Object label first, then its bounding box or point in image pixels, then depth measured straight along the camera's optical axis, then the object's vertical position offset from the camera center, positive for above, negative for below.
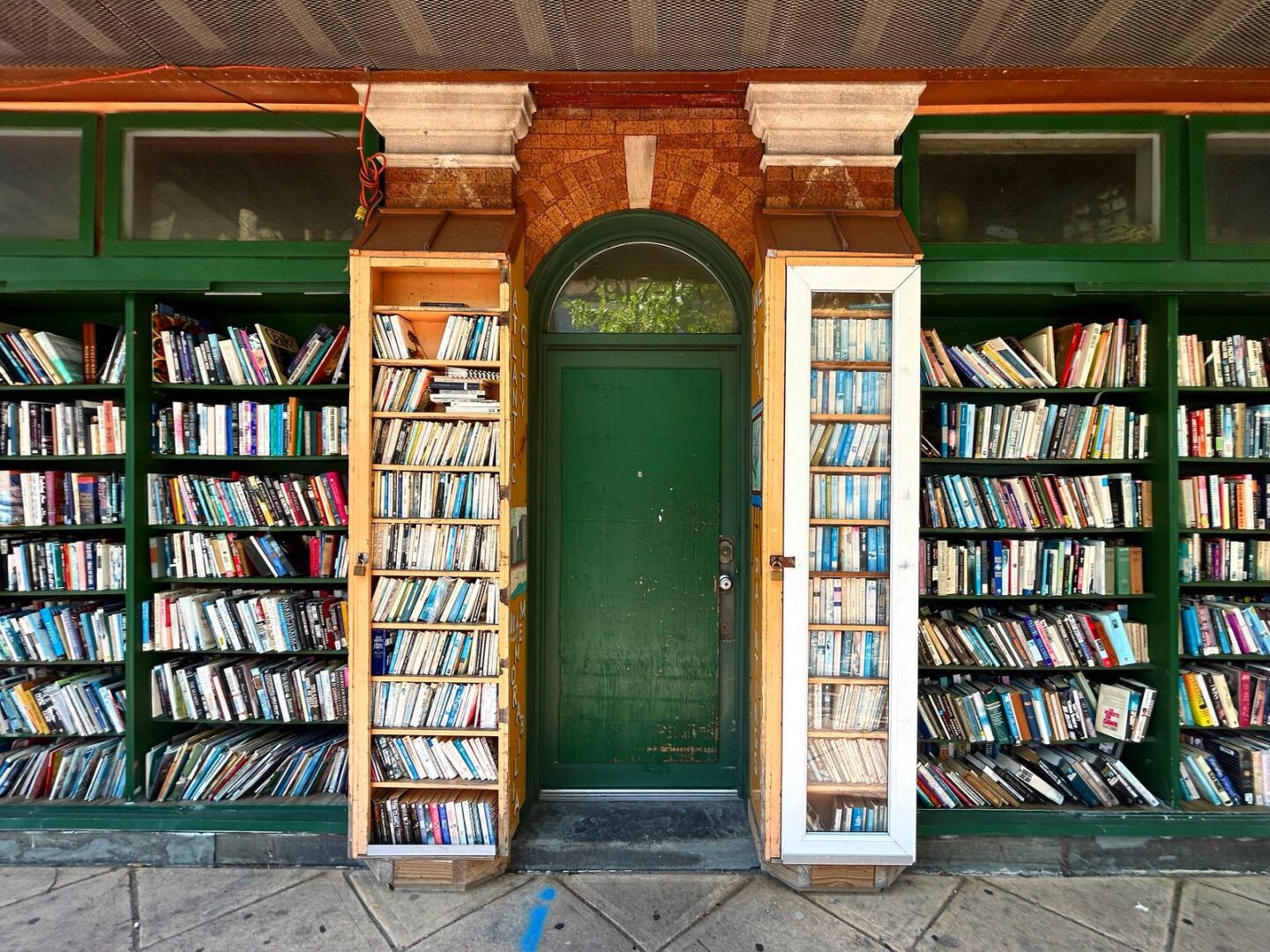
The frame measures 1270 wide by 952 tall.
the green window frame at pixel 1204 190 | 2.89 +1.35
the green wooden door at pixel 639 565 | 3.28 -0.45
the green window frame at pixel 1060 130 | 2.91 +1.40
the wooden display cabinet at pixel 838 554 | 2.62 -0.31
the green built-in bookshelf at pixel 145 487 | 2.93 -0.06
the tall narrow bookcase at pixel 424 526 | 2.66 -0.30
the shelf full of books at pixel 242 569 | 3.05 -0.45
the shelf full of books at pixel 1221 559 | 3.04 -0.37
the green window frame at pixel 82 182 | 2.94 +1.38
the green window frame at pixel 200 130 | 2.93 +1.48
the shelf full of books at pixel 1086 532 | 2.95 -0.25
